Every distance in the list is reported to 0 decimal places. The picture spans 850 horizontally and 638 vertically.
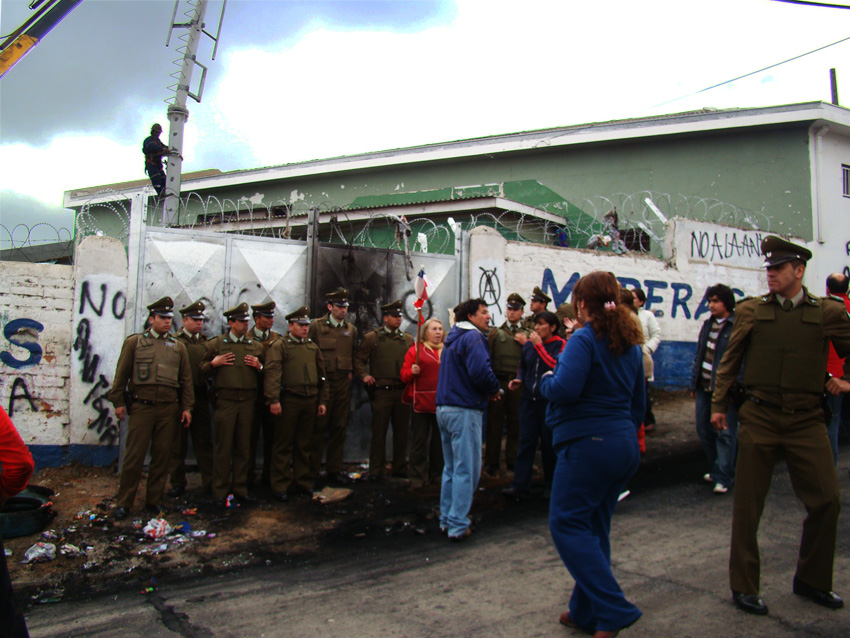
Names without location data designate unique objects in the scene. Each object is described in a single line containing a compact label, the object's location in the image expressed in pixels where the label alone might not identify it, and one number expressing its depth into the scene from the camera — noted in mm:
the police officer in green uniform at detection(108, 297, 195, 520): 5641
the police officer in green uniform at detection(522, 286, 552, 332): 7066
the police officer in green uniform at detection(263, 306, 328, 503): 6383
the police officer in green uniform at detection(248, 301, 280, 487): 6691
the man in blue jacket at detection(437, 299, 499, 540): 5133
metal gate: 7094
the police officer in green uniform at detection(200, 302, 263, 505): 6141
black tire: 4992
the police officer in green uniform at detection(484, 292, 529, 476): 7367
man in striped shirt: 6004
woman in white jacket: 7535
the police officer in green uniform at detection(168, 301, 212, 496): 6434
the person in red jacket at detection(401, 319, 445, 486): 6398
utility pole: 13688
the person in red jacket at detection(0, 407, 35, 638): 2455
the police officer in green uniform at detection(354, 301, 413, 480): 7121
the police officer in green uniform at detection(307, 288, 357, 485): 6941
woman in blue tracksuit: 3174
